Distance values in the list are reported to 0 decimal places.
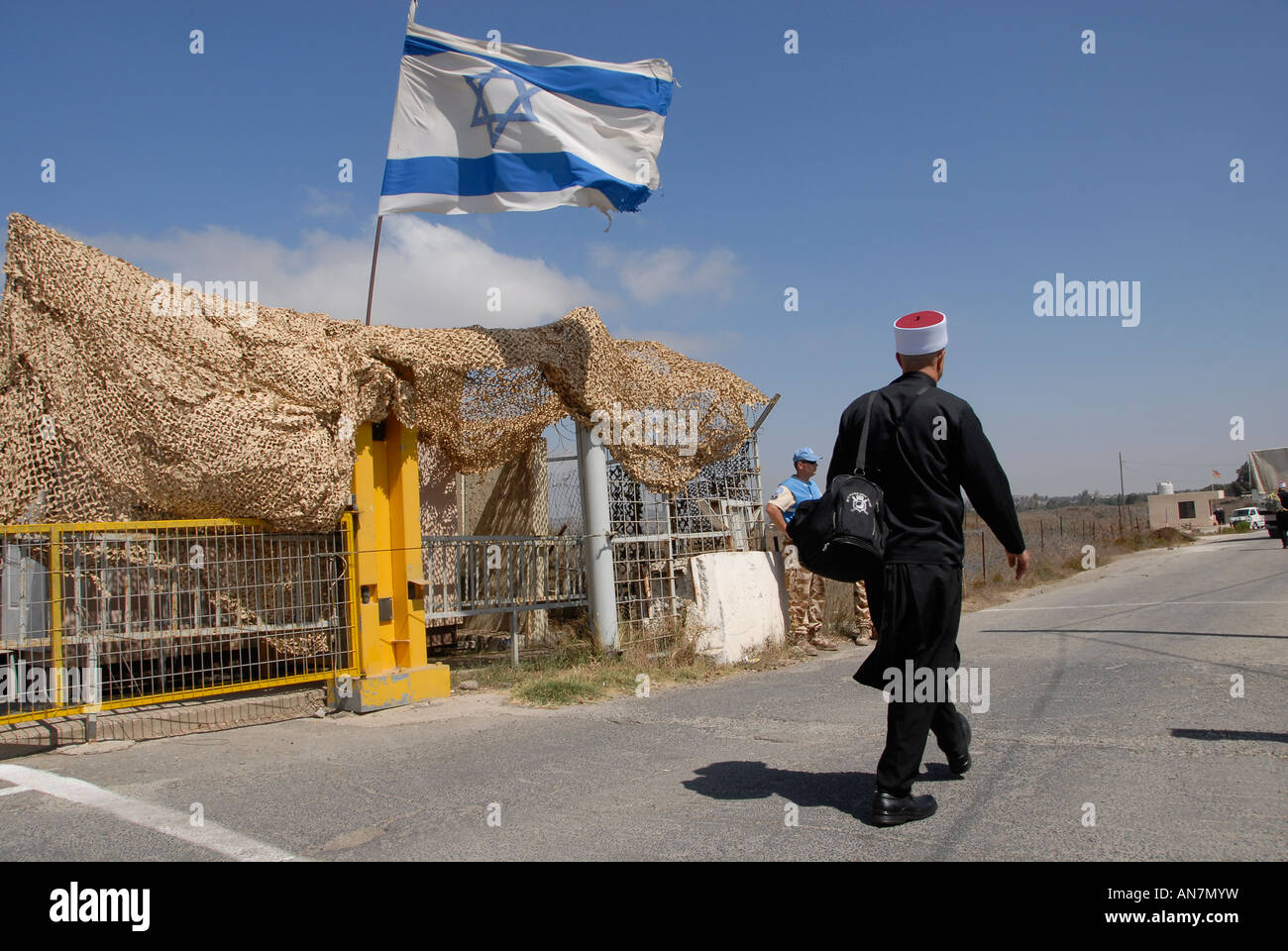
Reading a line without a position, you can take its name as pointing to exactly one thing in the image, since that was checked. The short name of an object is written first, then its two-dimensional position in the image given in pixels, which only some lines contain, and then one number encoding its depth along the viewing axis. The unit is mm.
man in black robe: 3732
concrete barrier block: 9039
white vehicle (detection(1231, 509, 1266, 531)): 45094
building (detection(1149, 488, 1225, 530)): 51188
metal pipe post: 8695
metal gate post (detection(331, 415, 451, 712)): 7090
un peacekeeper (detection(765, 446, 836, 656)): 10180
